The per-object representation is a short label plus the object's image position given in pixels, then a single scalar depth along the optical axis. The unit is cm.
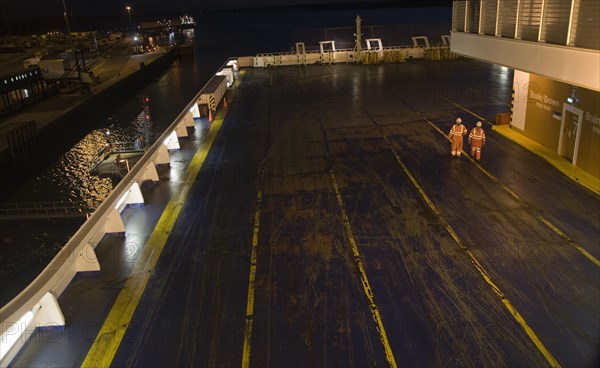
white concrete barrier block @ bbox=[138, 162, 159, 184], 1334
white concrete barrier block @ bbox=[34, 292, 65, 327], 741
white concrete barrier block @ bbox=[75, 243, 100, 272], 888
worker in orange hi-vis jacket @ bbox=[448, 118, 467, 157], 1368
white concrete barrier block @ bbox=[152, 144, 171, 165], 1472
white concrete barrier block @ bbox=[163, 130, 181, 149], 1652
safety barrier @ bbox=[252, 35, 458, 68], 3438
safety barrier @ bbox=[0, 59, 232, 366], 680
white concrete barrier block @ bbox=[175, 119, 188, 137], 1794
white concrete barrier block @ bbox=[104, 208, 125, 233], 1034
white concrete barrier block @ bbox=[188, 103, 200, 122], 1943
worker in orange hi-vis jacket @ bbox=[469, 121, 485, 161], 1353
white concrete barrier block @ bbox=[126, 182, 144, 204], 1180
